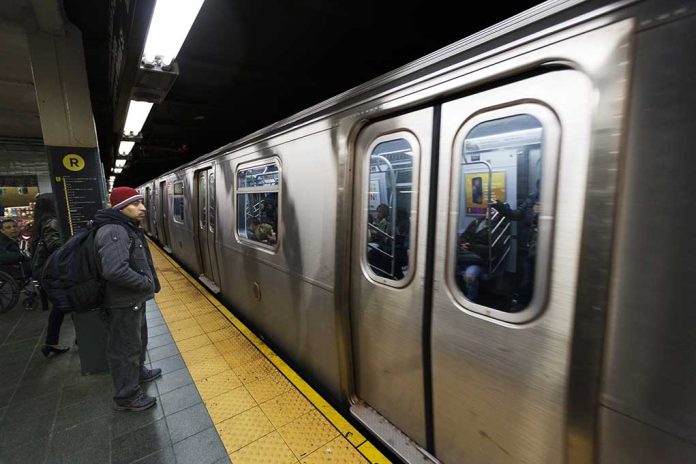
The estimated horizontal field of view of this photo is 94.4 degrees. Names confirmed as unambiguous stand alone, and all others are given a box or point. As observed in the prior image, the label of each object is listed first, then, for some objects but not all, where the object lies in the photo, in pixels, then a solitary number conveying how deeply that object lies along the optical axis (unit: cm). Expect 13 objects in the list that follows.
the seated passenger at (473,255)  151
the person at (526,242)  132
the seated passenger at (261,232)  324
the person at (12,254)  512
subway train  98
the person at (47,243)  354
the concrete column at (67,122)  299
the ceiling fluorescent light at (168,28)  213
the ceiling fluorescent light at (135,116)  426
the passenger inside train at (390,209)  185
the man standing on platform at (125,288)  244
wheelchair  496
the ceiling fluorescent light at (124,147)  739
